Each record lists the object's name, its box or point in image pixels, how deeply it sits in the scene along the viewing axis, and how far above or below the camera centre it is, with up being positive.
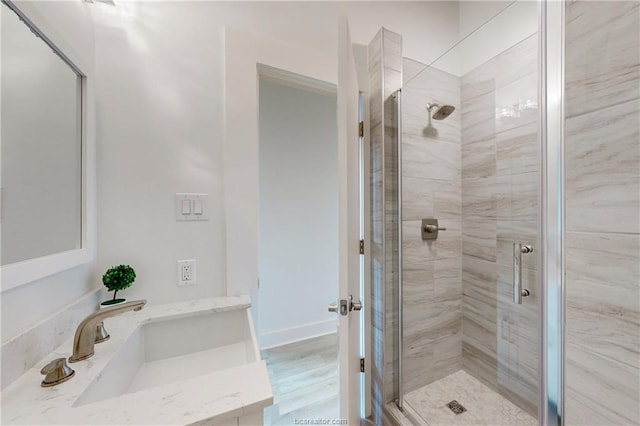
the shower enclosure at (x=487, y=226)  0.63 -0.06
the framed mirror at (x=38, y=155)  0.61 +0.16
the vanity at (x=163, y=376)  0.53 -0.43
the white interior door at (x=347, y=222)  0.94 -0.04
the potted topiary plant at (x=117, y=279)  1.00 -0.27
